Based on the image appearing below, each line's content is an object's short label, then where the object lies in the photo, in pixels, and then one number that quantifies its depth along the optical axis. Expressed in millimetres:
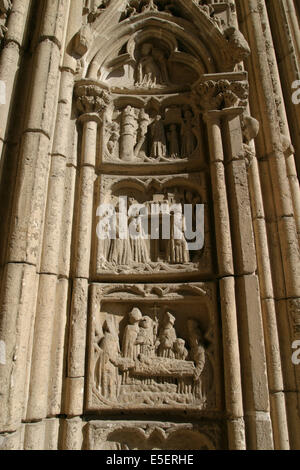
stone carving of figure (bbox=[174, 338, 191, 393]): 2932
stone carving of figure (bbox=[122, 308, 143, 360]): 3020
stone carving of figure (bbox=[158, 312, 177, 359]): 3027
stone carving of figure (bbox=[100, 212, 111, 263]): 3268
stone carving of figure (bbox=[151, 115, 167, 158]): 3719
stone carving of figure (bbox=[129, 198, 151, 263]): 3307
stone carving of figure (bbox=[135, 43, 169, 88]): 4109
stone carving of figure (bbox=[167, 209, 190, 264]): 3263
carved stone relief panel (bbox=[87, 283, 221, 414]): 2885
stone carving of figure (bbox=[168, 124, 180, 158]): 3734
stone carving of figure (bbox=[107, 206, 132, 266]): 3268
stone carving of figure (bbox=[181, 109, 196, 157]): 3695
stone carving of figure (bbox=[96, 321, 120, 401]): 2902
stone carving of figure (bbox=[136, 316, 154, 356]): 3038
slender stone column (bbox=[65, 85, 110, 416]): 2824
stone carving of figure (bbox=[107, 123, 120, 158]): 3693
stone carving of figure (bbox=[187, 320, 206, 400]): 2900
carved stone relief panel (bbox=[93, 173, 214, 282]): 3217
